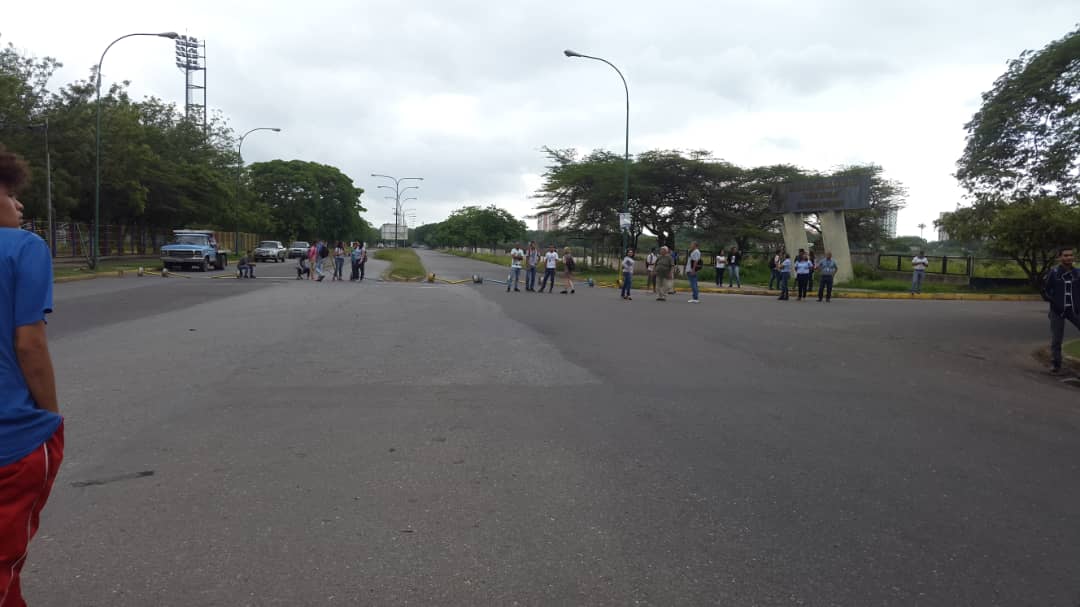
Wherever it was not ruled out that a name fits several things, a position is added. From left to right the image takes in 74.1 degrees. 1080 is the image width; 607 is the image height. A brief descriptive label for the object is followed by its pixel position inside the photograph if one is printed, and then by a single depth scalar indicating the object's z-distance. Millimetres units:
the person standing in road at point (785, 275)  21344
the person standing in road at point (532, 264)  22281
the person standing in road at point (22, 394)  2176
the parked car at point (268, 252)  49000
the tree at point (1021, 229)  23188
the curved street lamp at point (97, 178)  25425
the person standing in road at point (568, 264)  22141
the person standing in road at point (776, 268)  25653
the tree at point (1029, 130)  25734
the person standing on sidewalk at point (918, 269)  26406
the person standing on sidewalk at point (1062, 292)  9086
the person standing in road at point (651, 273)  26464
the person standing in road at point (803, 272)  21047
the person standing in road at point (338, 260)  26938
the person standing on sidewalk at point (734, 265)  28078
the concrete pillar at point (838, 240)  31625
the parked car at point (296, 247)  53069
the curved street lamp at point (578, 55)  27609
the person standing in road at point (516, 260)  22234
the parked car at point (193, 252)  30547
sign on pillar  30328
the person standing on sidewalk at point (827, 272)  20891
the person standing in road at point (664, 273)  19797
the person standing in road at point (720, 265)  27941
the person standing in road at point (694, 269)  19469
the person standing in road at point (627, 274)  20516
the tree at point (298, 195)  76500
